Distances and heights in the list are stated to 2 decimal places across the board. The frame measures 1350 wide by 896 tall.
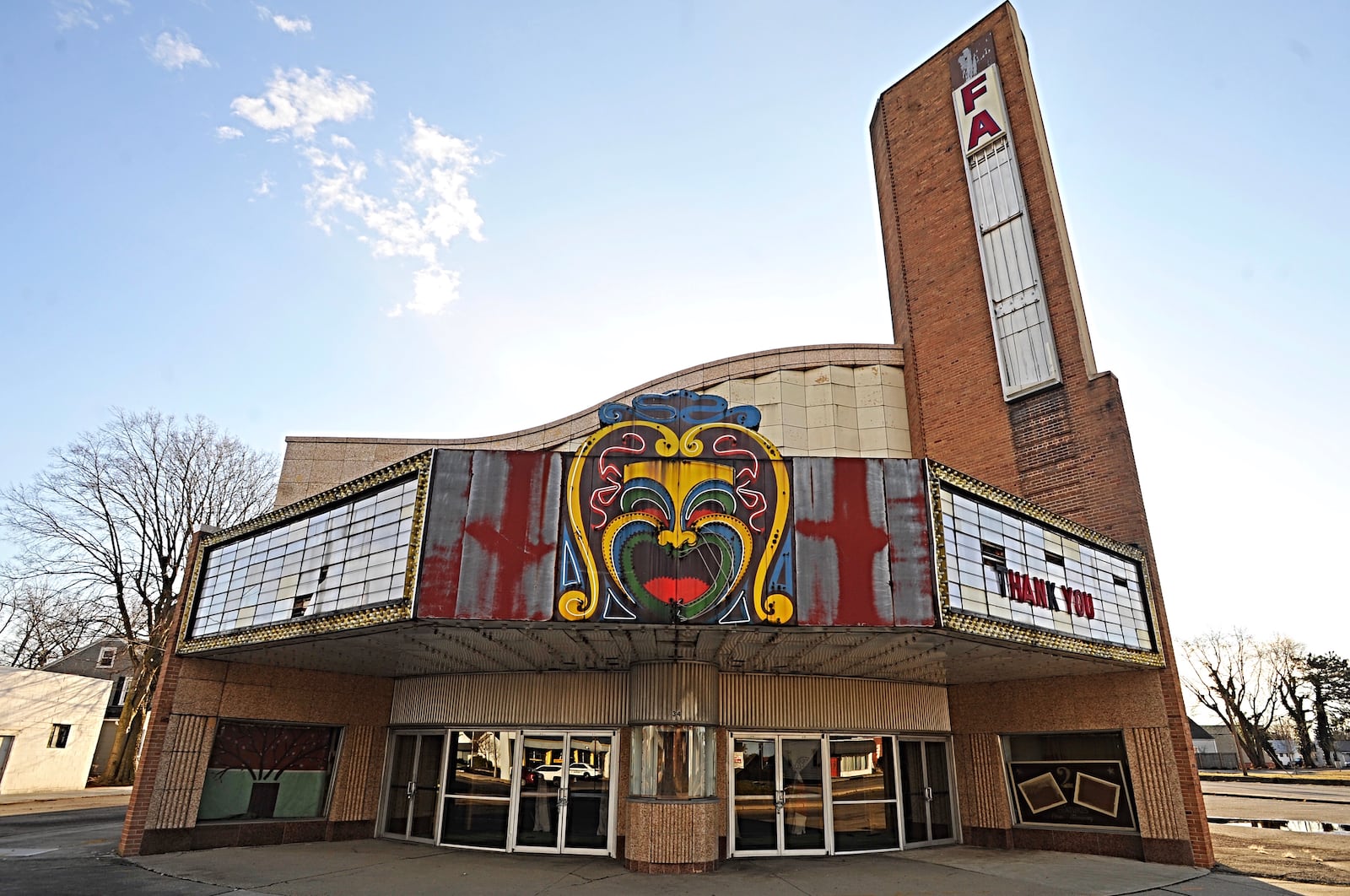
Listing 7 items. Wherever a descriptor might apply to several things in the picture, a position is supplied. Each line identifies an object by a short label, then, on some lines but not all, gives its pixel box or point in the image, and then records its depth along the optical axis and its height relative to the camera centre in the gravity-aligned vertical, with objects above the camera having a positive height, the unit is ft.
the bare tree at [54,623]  116.06 +15.96
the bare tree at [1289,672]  213.87 +19.23
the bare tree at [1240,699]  198.39 +11.52
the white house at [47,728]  96.99 -0.03
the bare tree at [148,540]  111.34 +26.95
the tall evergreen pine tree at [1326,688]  214.69 +15.09
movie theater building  35.09 +5.24
